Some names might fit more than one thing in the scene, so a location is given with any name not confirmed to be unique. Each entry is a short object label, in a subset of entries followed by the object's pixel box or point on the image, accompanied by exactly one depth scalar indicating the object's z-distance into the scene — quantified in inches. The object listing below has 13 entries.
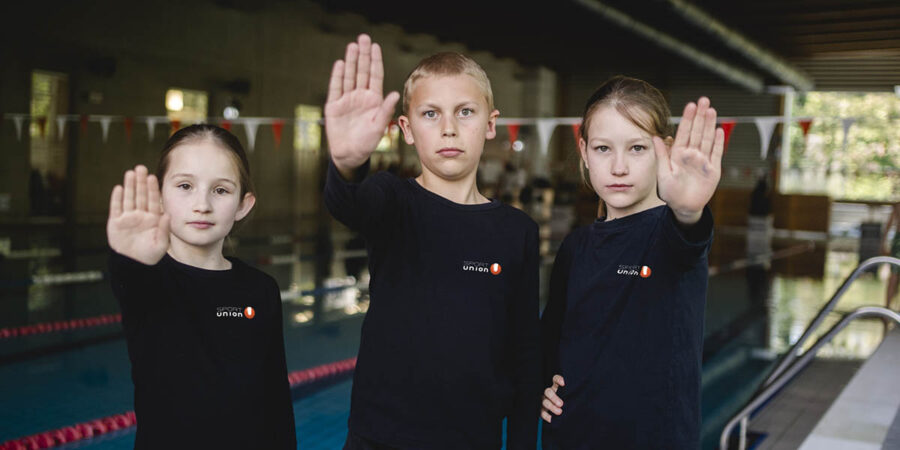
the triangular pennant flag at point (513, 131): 283.7
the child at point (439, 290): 53.9
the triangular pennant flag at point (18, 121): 402.3
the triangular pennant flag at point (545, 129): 270.2
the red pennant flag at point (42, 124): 404.3
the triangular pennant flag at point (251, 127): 317.9
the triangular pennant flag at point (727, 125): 213.0
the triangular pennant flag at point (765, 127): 240.2
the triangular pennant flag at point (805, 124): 252.8
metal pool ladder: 86.1
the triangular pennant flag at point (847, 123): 247.4
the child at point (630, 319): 57.3
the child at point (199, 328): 51.7
